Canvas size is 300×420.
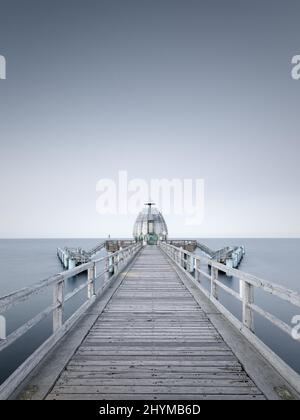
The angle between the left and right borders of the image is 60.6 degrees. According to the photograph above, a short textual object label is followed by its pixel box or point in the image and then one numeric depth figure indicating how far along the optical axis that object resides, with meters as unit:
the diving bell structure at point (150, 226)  58.31
